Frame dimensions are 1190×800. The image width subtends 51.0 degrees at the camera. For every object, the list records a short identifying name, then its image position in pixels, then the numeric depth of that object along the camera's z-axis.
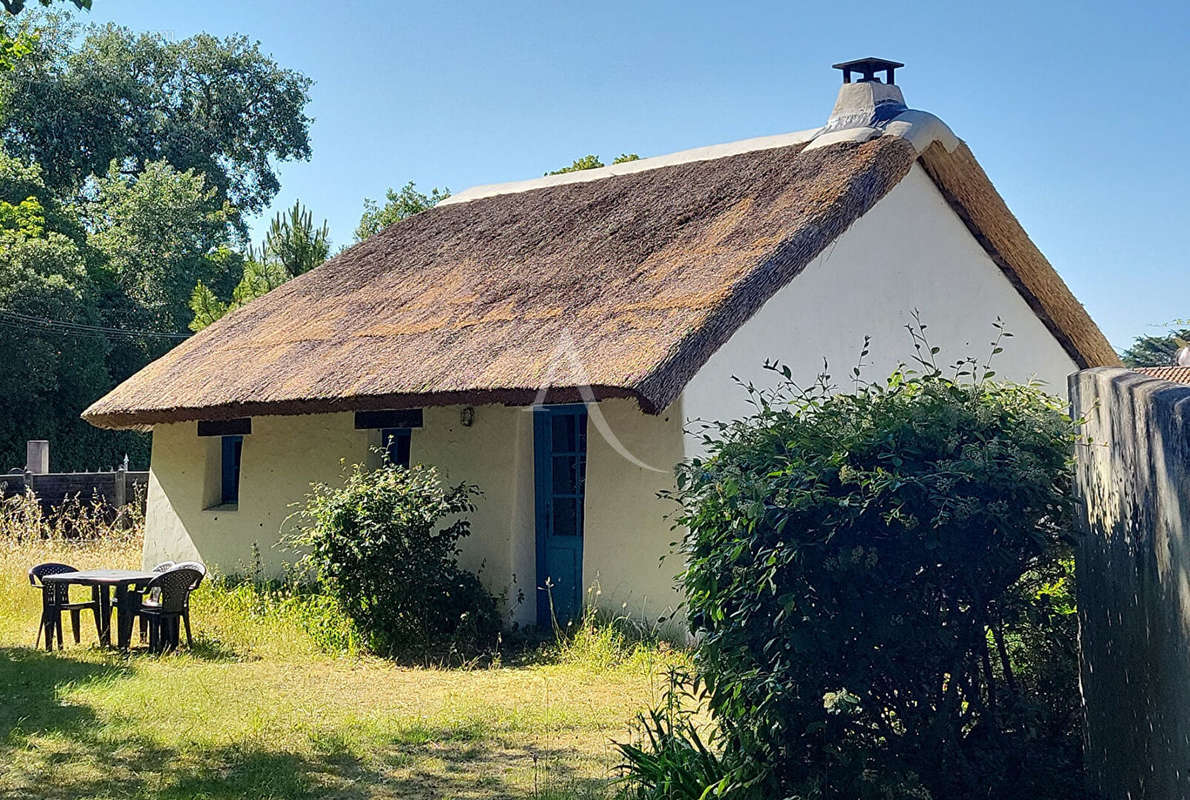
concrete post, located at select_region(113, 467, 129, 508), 17.28
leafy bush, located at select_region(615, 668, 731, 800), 5.00
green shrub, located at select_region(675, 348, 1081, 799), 4.49
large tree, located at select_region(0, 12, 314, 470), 27.48
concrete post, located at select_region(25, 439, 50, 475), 17.52
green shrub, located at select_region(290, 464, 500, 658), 9.70
